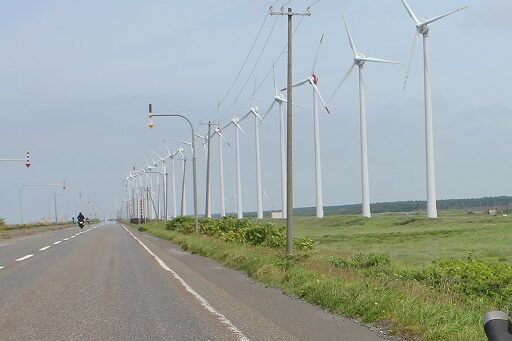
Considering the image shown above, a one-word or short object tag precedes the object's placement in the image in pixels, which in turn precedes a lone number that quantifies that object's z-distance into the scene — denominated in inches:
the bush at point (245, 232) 1044.8
